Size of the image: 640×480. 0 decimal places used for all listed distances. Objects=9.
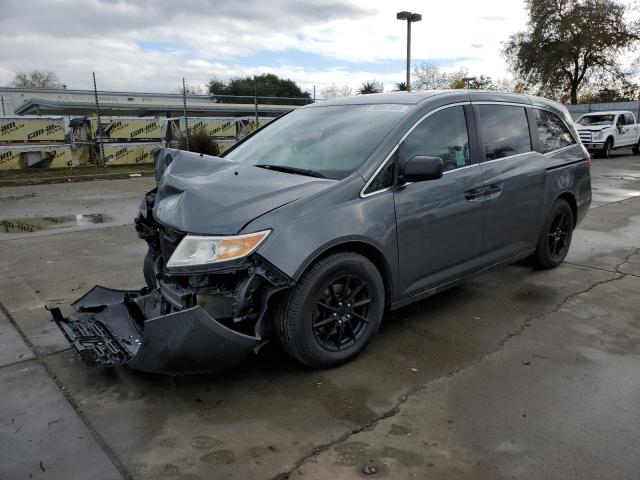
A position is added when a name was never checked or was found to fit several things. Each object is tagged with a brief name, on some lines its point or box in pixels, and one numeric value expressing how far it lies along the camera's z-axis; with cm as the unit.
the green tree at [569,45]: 3203
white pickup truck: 2111
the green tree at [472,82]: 3466
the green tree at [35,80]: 4919
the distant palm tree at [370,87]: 2584
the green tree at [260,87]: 4288
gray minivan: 303
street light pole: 1983
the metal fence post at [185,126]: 1793
